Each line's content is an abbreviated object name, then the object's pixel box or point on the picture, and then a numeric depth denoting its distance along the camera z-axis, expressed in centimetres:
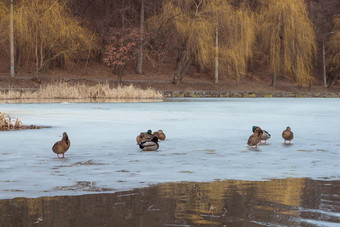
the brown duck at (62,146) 1110
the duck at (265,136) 1393
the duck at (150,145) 1252
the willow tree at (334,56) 6322
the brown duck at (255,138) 1290
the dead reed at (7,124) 1788
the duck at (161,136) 1442
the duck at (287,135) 1391
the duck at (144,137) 1293
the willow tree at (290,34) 5659
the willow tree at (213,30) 5219
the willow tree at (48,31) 4981
